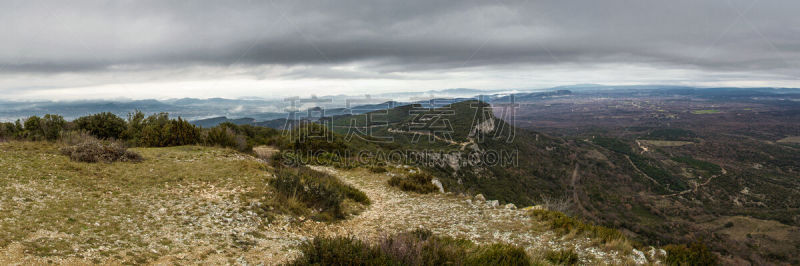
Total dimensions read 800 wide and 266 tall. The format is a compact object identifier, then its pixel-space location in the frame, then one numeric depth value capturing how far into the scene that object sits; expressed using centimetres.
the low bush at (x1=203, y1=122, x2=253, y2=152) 1792
